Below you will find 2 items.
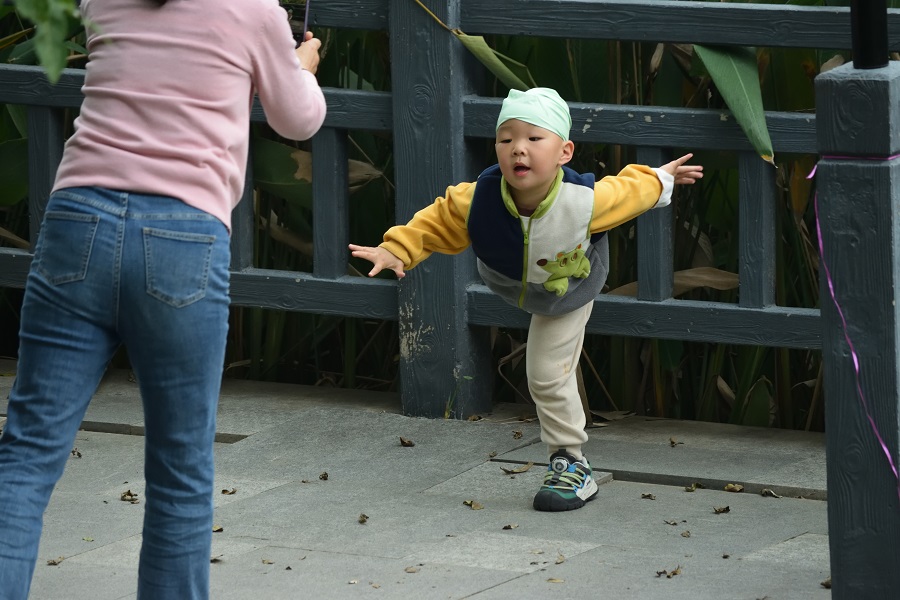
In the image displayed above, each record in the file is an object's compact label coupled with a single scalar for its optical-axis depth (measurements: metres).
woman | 5.52
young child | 8.18
